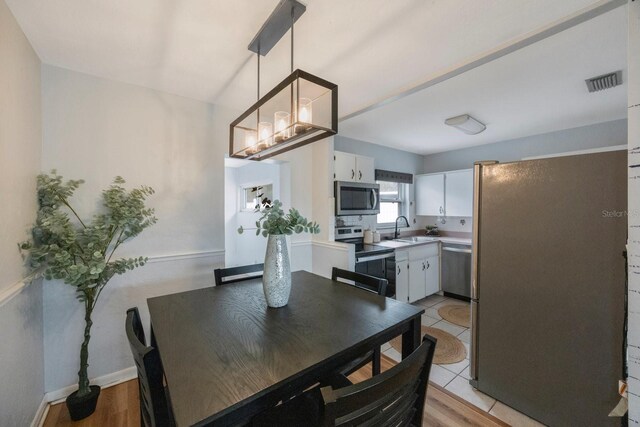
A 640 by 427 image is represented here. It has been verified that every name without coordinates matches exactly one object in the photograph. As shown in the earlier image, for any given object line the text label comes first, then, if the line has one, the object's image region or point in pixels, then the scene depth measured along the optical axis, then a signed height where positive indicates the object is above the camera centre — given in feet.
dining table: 2.57 -1.80
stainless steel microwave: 10.38 +0.42
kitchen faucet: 14.08 -1.07
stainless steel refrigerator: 4.57 -1.56
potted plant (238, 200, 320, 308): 4.57 -0.77
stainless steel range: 9.64 -1.92
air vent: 6.43 +3.28
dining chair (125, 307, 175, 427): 2.69 -1.86
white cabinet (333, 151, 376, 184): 10.62 +1.74
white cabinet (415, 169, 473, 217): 12.92 +0.77
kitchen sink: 12.91 -1.64
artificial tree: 5.17 -0.72
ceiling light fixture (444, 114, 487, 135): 9.32 +3.18
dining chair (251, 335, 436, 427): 2.20 -1.93
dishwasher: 12.09 -2.99
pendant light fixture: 3.98 +1.75
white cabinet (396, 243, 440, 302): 10.87 -2.89
